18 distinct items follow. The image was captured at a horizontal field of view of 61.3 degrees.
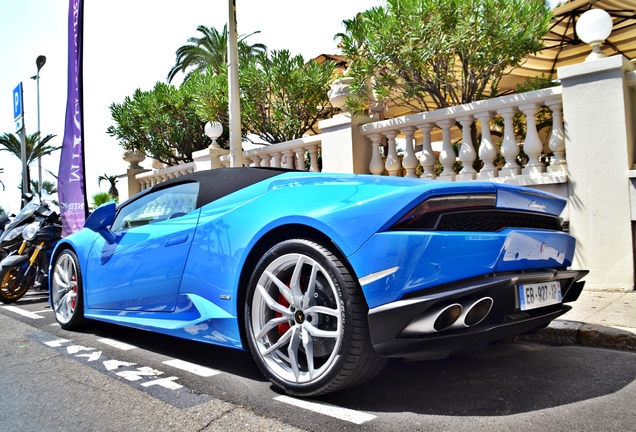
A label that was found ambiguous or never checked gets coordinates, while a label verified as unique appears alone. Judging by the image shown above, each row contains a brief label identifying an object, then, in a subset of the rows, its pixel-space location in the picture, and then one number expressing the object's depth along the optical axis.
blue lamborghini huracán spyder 2.29
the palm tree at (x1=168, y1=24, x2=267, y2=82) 30.27
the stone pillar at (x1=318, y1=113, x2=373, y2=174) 6.83
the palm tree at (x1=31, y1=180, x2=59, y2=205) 54.53
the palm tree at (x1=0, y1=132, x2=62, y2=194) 44.06
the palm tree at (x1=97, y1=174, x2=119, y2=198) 28.21
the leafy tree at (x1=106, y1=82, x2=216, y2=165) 10.73
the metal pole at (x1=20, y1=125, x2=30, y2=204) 17.42
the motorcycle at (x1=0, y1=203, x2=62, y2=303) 6.92
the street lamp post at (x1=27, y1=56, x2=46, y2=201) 19.87
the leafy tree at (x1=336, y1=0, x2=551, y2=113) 5.87
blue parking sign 15.27
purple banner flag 7.94
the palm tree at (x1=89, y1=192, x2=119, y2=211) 23.71
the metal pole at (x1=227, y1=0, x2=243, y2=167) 7.73
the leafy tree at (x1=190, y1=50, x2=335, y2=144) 8.82
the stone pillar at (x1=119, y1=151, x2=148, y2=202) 11.86
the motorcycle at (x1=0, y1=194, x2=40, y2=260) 7.45
